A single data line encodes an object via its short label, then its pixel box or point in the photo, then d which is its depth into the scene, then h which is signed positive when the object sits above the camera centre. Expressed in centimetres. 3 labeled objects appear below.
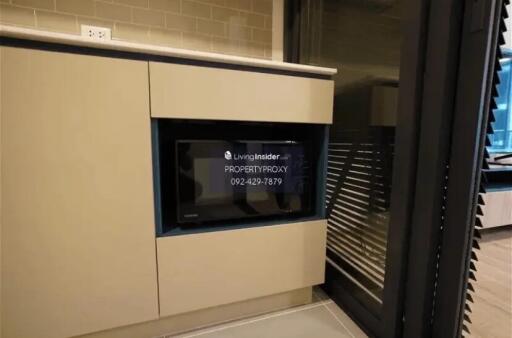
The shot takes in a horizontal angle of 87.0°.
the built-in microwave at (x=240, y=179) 100 -17
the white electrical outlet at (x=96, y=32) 136 +52
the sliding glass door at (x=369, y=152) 90 -6
